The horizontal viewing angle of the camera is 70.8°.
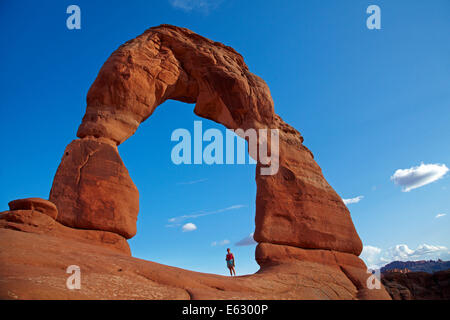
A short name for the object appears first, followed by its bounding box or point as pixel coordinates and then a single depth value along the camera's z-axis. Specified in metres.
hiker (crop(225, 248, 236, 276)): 11.39
